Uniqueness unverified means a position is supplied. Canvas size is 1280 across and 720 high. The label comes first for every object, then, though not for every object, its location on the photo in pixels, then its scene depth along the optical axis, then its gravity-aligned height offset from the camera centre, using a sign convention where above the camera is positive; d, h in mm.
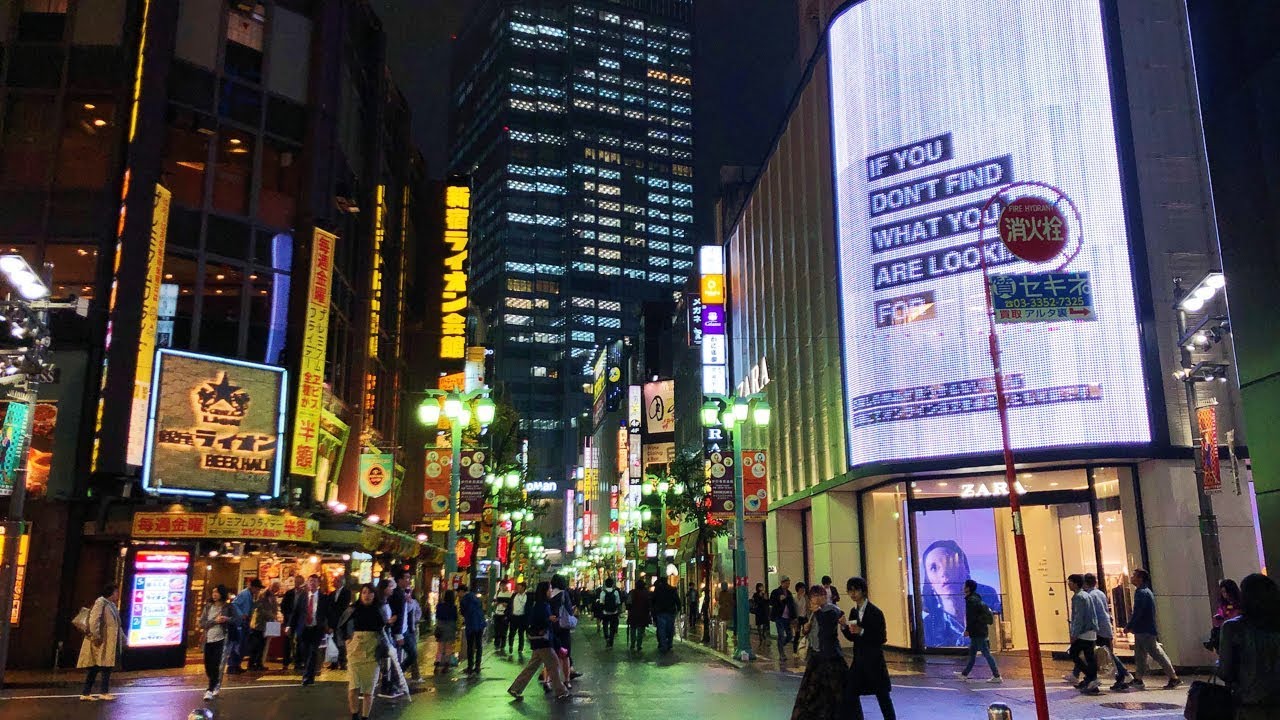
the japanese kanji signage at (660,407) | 61469 +9705
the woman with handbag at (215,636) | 16203 -1137
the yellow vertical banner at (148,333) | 23531 +5581
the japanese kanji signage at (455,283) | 40156 +11265
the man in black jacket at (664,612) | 28625 -1402
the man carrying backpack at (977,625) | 18422 -1168
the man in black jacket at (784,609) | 25925 -1233
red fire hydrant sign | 16016 +5690
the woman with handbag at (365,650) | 13711 -1169
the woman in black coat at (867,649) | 10867 -952
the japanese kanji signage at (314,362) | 27109 +5654
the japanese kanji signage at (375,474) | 30750 +2794
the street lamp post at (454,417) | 23562 +3646
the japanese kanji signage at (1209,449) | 18297 +2017
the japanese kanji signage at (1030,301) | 12680 +3378
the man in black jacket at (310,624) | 19359 -1172
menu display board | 22141 -697
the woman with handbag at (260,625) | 22109 -1307
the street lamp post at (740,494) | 24391 +1741
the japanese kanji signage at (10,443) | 19328 +2598
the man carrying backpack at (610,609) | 34031 -1598
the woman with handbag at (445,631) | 21750 -1443
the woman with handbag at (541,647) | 16422 -1373
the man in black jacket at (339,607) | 20266 -869
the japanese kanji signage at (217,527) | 22438 +910
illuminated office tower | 187625 +49504
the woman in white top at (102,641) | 16109 -1194
